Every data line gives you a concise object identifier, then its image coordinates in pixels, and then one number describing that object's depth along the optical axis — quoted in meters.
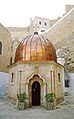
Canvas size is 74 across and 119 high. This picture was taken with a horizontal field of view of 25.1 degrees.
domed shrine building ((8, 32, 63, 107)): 11.88
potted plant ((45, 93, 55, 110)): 10.79
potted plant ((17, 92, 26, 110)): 10.76
